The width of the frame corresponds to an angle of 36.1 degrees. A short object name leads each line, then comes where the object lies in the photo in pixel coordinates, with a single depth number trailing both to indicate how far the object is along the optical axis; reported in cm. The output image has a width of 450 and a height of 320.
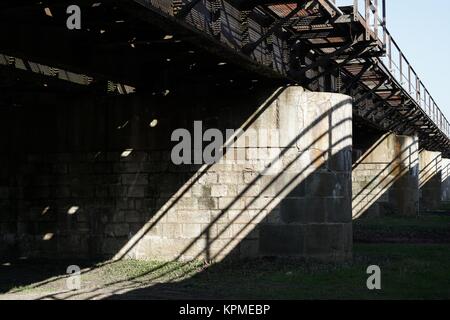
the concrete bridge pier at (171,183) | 1645
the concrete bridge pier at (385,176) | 3553
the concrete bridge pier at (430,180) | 5631
